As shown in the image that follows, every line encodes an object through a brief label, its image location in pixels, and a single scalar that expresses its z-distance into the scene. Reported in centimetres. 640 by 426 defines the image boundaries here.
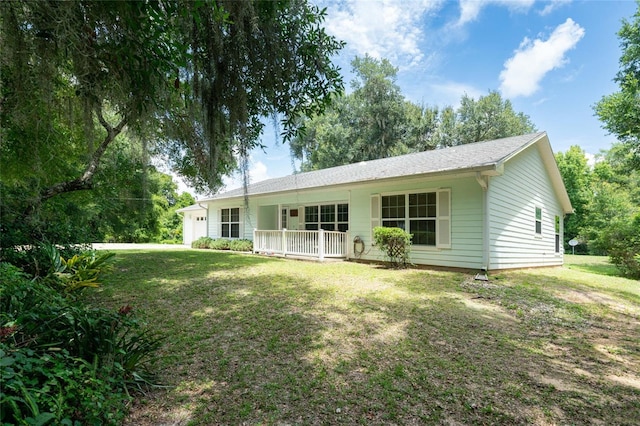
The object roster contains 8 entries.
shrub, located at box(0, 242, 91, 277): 461
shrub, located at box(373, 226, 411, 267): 848
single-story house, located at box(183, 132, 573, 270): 798
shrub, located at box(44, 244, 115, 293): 454
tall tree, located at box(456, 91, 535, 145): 2489
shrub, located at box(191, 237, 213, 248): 1626
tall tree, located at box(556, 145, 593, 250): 2381
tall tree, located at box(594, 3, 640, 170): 1249
